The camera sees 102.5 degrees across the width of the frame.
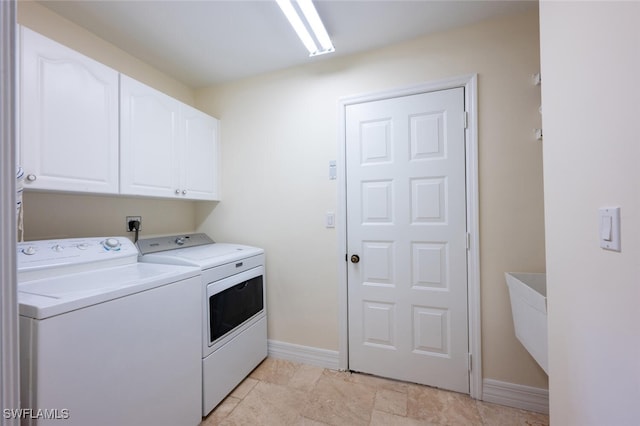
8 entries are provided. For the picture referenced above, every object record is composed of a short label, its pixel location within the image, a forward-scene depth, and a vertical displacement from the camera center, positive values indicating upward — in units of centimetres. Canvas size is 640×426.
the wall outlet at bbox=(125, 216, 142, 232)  197 -5
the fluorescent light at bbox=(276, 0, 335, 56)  142 +115
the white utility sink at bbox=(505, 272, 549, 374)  122 -52
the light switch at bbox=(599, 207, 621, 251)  65 -4
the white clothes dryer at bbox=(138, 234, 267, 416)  160 -65
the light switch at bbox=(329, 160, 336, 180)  205 +35
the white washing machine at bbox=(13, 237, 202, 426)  90 -51
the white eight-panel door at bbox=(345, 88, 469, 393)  176 -19
